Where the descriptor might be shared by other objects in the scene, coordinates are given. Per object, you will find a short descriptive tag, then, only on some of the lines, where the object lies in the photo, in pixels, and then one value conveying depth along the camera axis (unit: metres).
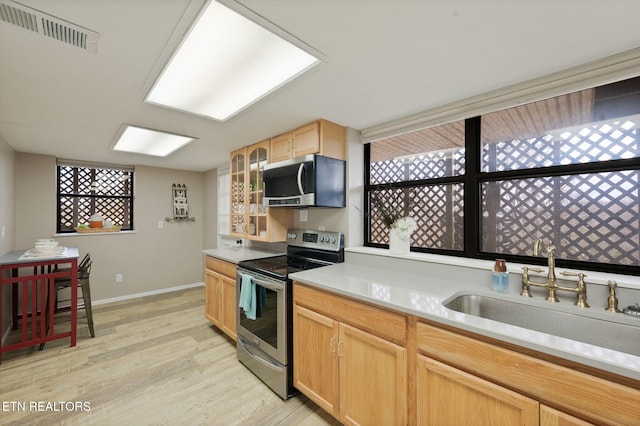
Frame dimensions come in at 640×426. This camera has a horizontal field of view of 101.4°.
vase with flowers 2.04
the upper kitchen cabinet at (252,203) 2.79
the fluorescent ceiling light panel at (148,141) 2.56
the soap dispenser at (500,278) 1.50
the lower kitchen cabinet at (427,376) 0.87
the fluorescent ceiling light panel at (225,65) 1.14
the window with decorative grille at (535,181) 1.44
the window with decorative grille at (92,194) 3.77
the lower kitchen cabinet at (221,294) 2.63
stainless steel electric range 1.90
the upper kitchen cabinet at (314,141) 2.22
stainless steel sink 1.16
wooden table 2.36
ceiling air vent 1.02
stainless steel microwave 2.14
